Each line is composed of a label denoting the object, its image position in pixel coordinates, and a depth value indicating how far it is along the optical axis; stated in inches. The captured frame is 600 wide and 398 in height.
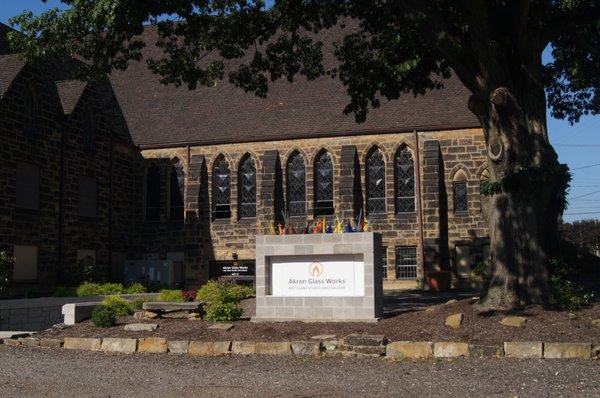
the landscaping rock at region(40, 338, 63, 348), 595.2
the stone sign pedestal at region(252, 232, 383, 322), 605.3
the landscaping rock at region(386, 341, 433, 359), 486.6
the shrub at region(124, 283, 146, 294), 1021.5
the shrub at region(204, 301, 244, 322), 634.2
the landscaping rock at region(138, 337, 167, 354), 553.6
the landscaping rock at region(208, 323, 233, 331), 591.2
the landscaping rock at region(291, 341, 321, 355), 517.7
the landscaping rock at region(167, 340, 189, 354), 545.0
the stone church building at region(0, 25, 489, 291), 1095.0
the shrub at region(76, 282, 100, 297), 975.0
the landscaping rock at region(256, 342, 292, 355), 522.9
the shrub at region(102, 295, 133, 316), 677.9
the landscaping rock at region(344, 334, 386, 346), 507.8
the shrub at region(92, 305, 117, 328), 636.1
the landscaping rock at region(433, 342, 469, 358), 480.4
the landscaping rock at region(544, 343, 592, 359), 458.3
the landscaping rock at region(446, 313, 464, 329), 536.0
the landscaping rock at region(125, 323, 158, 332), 611.4
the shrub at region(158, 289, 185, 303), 805.9
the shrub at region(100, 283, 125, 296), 980.2
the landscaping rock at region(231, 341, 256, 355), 530.6
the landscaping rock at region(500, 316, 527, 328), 518.3
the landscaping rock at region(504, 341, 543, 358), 466.0
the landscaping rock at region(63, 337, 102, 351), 579.2
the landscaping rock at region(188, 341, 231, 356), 534.6
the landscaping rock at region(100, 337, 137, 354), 561.6
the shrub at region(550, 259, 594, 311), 563.5
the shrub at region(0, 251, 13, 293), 857.5
